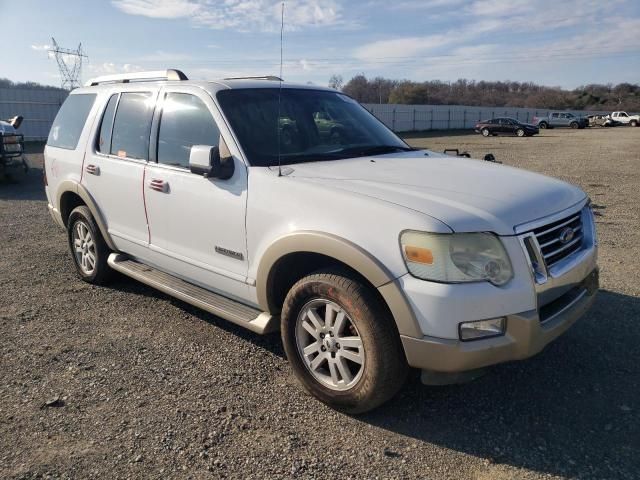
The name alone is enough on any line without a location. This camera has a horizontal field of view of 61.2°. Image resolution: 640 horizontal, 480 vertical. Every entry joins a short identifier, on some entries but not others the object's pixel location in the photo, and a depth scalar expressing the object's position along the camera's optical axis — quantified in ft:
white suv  8.90
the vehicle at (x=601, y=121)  186.39
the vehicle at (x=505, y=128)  130.31
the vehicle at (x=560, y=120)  172.96
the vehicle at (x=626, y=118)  181.66
